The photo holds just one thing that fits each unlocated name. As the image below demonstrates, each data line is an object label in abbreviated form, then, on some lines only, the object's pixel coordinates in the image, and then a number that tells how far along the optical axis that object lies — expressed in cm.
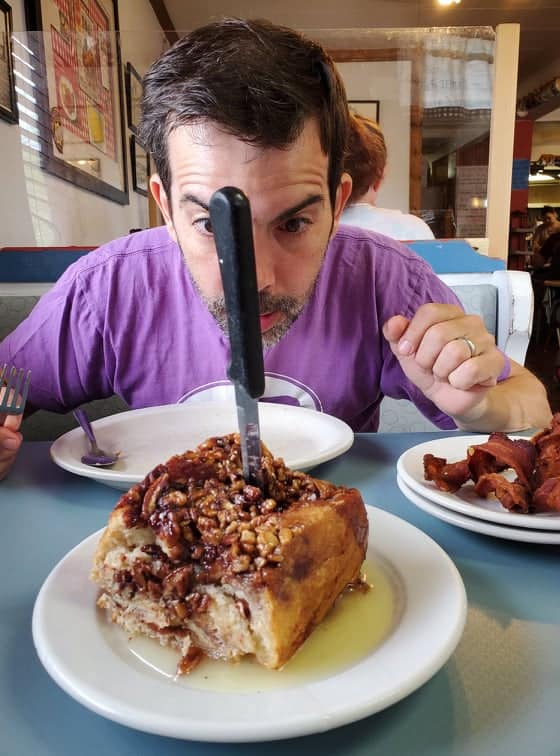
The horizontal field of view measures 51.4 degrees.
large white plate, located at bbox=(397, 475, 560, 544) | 64
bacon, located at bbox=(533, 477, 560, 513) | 68
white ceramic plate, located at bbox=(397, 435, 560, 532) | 65
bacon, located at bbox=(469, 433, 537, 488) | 75
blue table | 40
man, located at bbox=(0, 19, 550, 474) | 101
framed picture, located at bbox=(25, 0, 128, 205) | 241
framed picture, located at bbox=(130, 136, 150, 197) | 388
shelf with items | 1059
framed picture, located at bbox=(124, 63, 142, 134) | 320
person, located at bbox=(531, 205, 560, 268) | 991
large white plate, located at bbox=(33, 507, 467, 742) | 37
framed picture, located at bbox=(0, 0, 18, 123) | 200
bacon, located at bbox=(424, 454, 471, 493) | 77
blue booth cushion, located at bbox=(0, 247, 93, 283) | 210
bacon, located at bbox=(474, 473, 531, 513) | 69
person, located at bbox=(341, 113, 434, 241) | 239
